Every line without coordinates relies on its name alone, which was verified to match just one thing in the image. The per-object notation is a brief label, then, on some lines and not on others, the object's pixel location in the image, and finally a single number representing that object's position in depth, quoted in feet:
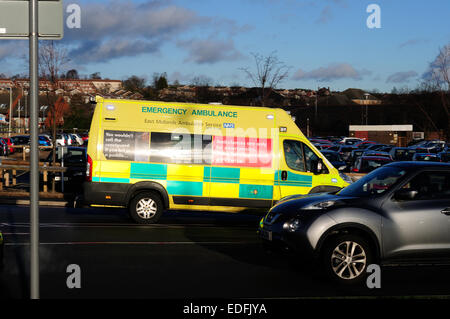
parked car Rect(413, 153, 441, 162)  101.06
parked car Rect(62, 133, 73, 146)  171.44
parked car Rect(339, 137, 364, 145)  206.18
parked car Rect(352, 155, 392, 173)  77.59
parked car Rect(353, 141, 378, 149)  168.06
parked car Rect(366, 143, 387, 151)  155.96
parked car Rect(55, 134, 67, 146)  168.45
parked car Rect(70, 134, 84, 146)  183.87
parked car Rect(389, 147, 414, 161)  114.11
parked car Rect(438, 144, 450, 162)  102.89
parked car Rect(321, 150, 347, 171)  95.67
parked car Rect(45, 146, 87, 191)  68.23
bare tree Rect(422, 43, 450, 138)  79.03
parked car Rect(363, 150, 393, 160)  95.61
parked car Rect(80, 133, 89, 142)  191.09
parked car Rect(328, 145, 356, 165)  147.54
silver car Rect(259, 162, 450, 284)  26.12
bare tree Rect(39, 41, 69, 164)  81.10
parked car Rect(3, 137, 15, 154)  144.62
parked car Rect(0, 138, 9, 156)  136.87
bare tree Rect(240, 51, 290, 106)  94.58
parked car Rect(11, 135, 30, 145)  155.74
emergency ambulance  43.34
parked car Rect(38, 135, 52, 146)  164.86
